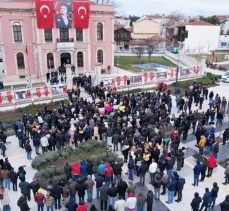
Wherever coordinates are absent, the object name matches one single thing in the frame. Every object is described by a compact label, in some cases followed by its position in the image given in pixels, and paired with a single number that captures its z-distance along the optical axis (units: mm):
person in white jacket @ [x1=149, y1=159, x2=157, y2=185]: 11164
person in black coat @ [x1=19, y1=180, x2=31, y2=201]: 9812
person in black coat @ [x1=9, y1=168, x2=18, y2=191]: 10841
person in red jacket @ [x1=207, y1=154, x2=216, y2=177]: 11844
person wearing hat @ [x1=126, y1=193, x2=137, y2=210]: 9031
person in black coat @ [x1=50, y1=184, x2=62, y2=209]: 9500
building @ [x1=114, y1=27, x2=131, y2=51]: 62781
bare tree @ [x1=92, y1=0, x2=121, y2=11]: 53894
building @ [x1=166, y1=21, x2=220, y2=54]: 59044
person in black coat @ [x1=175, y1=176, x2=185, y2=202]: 10092
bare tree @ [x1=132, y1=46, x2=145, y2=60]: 48356
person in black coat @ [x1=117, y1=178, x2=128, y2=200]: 9930
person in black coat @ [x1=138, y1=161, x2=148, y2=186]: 11158
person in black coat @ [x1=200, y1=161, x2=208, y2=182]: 11383
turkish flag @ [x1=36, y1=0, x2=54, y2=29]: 30000
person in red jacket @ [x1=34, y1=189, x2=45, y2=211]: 9336
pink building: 30766
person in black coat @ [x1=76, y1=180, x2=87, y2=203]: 9734
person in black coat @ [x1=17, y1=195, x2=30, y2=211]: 8797
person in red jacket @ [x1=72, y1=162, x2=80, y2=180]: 10997
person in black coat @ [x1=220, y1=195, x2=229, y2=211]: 8736
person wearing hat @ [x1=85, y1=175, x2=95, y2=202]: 9977
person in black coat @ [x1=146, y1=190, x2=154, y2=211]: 9383
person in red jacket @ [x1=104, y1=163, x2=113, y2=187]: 10898
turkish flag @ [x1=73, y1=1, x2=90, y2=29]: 31755
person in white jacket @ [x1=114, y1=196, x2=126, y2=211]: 8859
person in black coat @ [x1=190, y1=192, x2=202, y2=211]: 9030
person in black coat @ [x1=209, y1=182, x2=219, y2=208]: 9594
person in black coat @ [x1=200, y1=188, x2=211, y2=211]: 9359
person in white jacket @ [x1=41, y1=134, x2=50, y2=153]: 13820
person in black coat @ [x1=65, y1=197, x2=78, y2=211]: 8703
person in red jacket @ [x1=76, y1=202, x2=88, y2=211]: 8422
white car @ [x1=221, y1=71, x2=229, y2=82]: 31403
